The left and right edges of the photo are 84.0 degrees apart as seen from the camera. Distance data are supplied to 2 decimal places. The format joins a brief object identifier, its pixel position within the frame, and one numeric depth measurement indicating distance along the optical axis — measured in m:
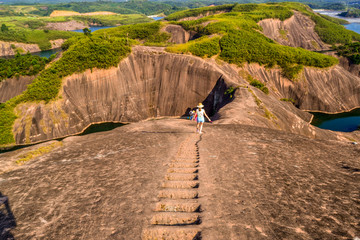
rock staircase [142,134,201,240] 7.12
